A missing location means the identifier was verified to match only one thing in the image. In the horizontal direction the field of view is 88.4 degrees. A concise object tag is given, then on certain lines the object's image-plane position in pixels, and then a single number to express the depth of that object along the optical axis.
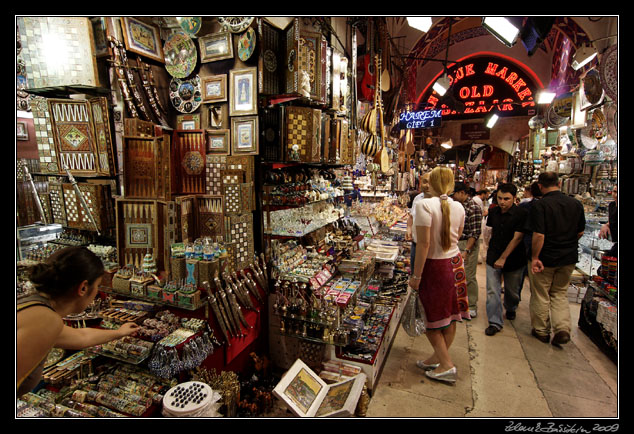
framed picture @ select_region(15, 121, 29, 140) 2.71
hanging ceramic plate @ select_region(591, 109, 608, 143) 4.99
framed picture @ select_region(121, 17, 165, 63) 2.61
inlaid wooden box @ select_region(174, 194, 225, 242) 2.73
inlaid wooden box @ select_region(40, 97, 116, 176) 2.56
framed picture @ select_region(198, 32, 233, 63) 2.74
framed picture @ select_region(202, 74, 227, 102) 2.82
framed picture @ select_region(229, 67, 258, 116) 2.73
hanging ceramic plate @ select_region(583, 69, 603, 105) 4.38
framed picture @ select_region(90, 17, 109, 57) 2.50
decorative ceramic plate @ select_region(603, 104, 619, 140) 4.37
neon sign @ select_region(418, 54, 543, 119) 10.45
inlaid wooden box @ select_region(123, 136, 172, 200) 2.54
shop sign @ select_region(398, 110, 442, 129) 6.70
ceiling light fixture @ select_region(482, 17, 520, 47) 3.23
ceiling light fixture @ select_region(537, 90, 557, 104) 7.67
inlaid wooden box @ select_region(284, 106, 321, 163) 2.88
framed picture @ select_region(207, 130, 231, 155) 2.87
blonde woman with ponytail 2.58
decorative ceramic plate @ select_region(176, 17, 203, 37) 2.77
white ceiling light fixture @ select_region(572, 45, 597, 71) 4.86
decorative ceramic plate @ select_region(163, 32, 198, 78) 2.85
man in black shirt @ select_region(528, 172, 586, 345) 3.35
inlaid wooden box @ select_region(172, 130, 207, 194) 2.83
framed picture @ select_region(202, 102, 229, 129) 2.90
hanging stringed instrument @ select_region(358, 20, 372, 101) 4.82
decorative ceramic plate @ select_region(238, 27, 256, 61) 2.64
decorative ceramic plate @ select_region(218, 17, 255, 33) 2.62
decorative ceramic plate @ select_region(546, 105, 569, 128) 6.58
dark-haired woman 1.26
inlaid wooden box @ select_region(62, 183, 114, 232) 2.66
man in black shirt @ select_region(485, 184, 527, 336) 3.62
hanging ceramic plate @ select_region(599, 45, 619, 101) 3.22
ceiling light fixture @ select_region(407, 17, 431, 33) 3.40
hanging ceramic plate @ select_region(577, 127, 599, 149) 5.50
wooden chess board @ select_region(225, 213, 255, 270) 2.71
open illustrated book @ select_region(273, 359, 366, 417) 2.25
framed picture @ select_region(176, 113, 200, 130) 2.98
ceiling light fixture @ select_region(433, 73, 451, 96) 7.38
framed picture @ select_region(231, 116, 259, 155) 2.80
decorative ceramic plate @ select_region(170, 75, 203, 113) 2.93
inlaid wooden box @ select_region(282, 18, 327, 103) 2.72
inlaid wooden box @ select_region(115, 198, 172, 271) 2.56
